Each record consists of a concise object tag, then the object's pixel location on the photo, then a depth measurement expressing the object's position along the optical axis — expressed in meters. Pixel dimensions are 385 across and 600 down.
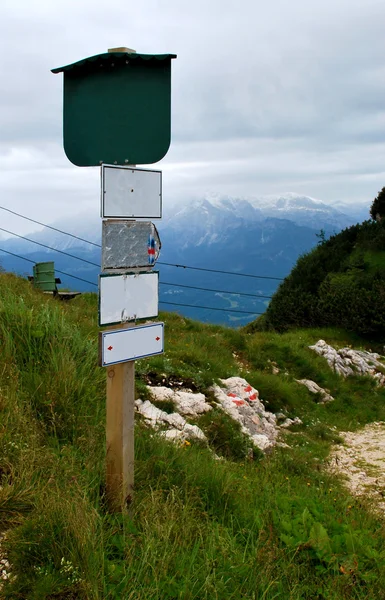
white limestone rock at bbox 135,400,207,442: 5.56
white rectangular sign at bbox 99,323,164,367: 3.02
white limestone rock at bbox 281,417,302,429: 9.02
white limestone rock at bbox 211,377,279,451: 7.05
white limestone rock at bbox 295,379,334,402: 11.23
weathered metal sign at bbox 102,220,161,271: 3.11
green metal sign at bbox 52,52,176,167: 3.23
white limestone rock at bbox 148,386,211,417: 6.78
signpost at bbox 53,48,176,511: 3.17
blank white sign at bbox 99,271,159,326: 3.04
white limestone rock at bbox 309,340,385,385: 13.09
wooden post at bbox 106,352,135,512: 3.20
